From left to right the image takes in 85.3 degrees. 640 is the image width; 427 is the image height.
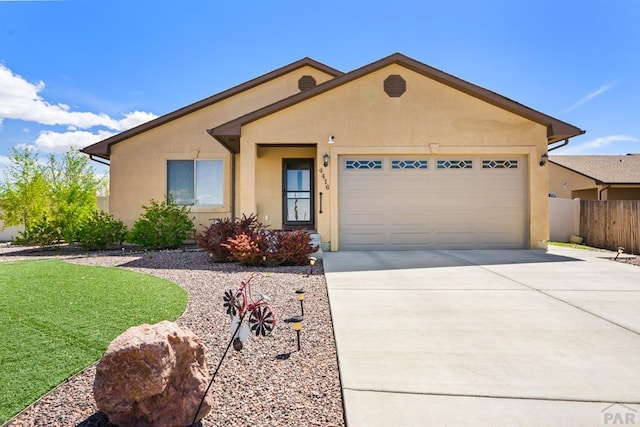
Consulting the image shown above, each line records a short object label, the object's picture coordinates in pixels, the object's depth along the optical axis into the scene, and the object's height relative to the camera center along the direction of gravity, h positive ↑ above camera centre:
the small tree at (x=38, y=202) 11.15 +0.53
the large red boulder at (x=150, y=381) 2.00 -0.97
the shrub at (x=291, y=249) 7.73 -0.69
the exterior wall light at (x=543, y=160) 9.87 +1.72
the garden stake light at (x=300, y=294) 4.25 -0.93
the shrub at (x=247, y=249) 7.61 -0.68
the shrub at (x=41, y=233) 10.90 -0.53
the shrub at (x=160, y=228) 10.83 -0.34
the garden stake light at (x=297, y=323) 3.28 -0.99
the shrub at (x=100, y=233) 10.73 -0.50
